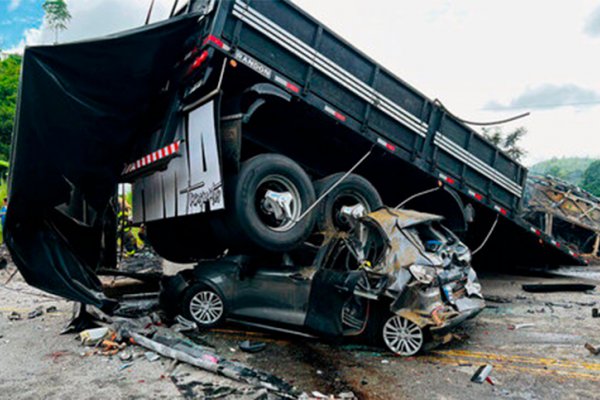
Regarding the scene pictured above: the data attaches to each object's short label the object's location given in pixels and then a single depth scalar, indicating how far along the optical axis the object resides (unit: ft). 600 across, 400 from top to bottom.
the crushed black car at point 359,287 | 14.62
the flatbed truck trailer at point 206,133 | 15.30
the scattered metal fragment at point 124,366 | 13.10
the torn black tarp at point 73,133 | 14.56
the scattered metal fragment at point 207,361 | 11.56
